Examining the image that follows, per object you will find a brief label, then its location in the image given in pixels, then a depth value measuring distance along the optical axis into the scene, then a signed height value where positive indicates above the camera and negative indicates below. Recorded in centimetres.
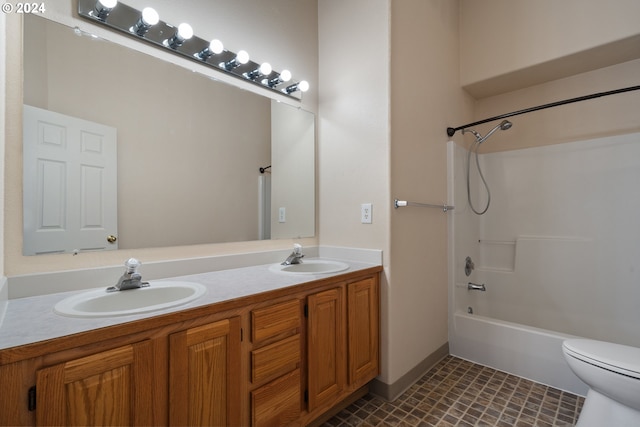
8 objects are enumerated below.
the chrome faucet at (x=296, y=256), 175 -24
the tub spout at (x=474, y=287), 233 -58
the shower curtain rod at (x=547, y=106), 170 +72
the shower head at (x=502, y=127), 219 +68
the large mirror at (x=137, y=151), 110 +31
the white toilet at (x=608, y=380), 116 -70
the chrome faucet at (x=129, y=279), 112 -24
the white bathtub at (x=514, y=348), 175 -90
